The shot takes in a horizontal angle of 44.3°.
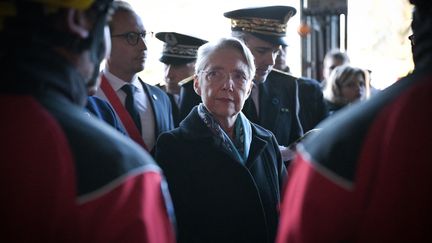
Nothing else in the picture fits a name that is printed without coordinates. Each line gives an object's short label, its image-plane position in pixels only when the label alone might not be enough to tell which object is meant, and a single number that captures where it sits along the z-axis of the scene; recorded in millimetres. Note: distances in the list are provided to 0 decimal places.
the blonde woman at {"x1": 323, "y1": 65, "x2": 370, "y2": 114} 3604
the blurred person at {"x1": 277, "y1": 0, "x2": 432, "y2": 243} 902
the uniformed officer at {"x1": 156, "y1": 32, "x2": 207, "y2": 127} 3072
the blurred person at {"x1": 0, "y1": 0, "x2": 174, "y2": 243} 903
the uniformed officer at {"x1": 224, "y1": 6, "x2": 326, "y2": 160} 2529
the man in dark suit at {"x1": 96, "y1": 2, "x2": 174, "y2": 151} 2240
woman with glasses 1760
